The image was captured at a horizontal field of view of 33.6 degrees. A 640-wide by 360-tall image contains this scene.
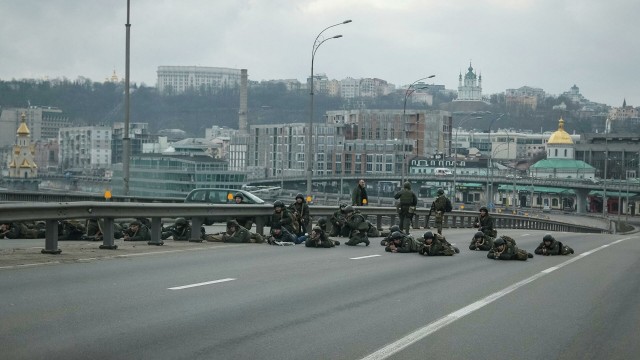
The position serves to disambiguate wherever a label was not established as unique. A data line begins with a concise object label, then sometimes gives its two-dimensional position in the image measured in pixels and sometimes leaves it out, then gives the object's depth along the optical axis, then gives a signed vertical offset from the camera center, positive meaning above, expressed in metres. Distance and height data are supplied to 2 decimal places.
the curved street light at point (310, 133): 50.65 +2.00
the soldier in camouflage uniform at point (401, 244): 23.46 -1.52
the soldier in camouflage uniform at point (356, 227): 25.54 -1.31
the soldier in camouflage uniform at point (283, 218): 25.42 -1.10
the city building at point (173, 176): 79.00 -0.45
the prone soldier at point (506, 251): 22.22 -1.54
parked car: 38.91 -0.91
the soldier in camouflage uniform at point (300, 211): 26.39 -0.95
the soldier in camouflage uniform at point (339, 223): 28.58 -1.35
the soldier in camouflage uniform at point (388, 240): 24.30 -1.49
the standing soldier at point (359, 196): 35.22 -0.71
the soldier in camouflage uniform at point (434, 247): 22.78 -1.52
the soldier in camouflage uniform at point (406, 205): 31.02 -0.86
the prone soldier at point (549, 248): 24.28 -1.59
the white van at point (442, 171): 157.75 +0.88
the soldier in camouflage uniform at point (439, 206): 32.88 -0.92
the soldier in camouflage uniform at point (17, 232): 23.59 -1.46
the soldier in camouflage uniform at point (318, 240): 24.09 -1.52
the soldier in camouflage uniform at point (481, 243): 25.69 -1.59
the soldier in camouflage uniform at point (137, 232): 23.78 -1.41
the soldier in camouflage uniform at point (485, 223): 27.91 -1.20
